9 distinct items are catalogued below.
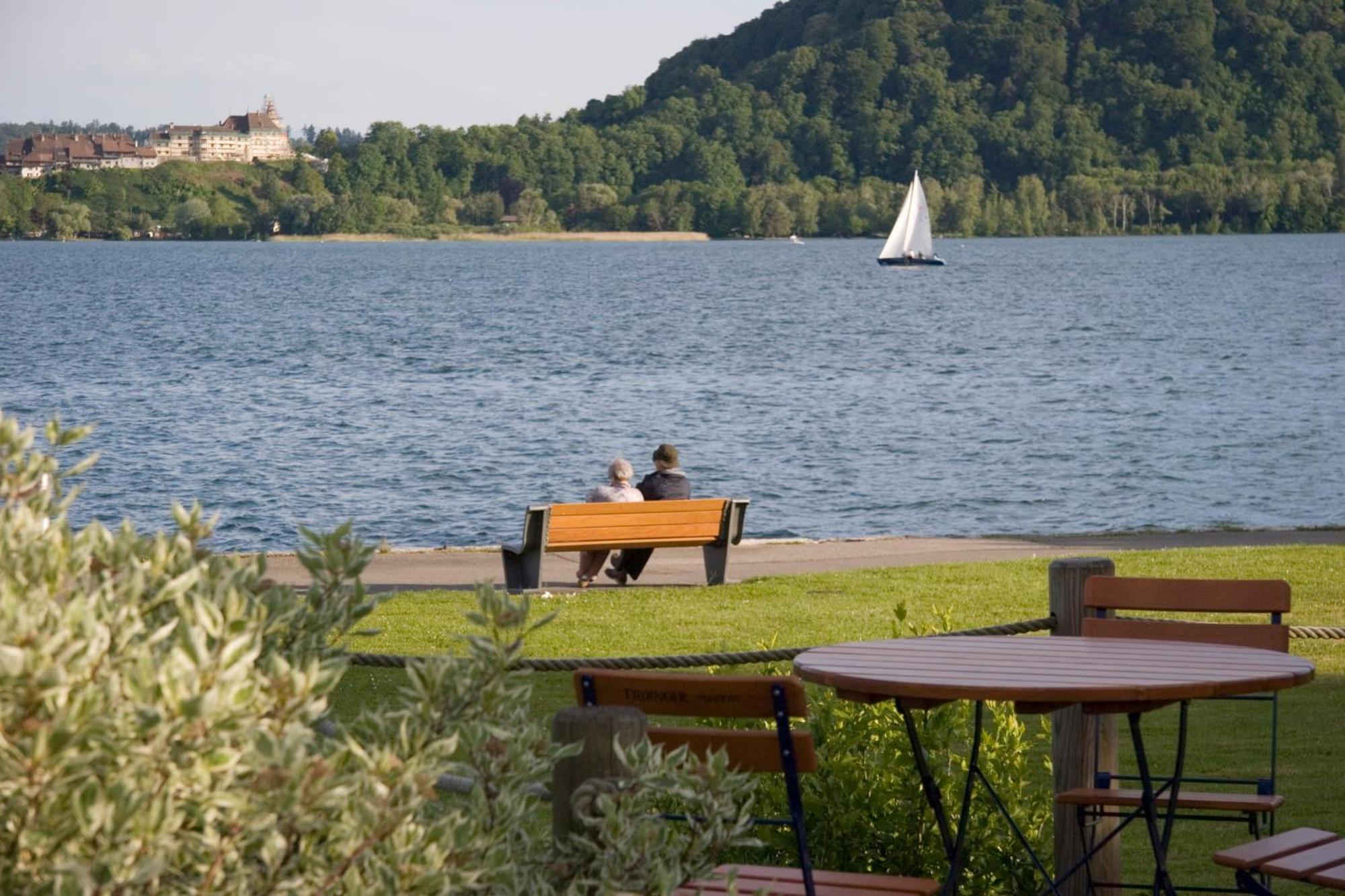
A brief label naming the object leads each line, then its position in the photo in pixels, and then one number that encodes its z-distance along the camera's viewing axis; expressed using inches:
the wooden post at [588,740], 224.4
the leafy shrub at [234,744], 137.9
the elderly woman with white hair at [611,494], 973.8
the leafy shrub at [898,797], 354.0
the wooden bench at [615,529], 921.5
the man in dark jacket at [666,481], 1027.9
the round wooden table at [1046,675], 277.3
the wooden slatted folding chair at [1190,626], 356.5
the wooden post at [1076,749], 371.6
